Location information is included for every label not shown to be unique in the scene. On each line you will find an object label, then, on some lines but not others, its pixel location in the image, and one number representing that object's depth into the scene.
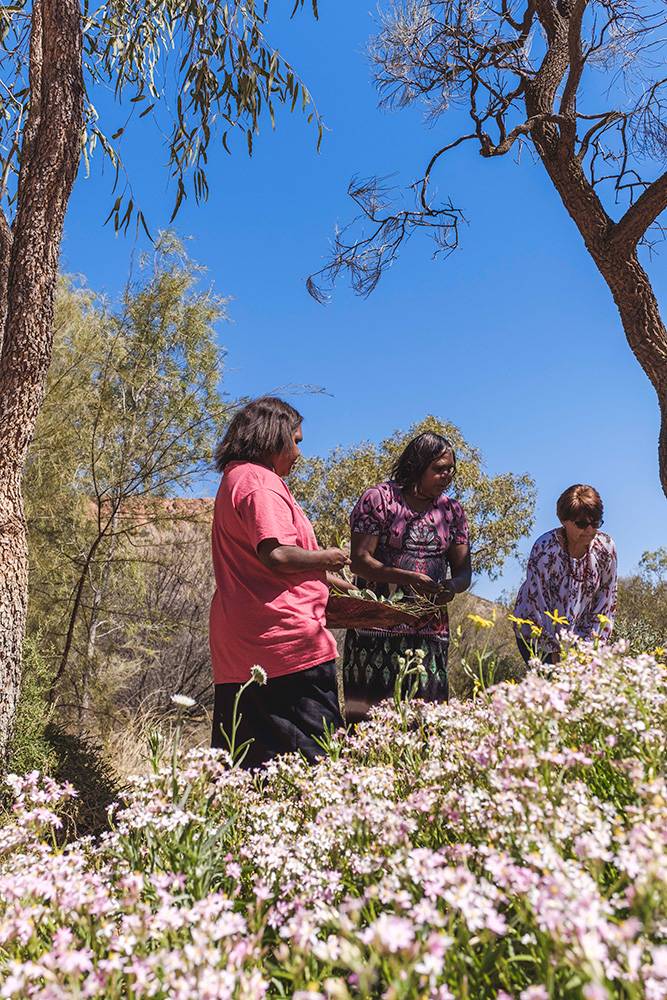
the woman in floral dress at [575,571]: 3.67
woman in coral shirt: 2.66
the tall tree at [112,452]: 7.17
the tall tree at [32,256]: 4.14
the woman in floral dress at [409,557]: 3.39
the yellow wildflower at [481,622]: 2.38
